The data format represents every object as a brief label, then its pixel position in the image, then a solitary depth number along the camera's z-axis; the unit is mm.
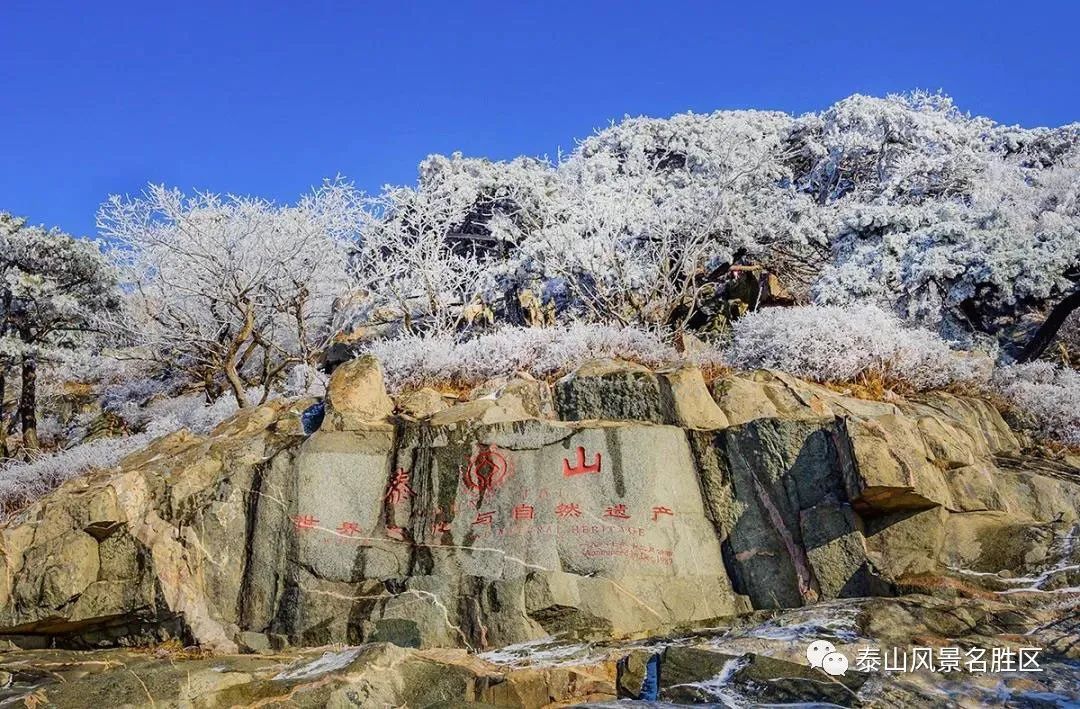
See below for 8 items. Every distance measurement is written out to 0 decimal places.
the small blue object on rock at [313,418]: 11922
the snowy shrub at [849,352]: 12805
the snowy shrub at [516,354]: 13172
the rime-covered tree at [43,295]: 17547
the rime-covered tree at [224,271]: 16547
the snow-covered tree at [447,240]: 20125
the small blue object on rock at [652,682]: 7293
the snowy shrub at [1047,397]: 12645
